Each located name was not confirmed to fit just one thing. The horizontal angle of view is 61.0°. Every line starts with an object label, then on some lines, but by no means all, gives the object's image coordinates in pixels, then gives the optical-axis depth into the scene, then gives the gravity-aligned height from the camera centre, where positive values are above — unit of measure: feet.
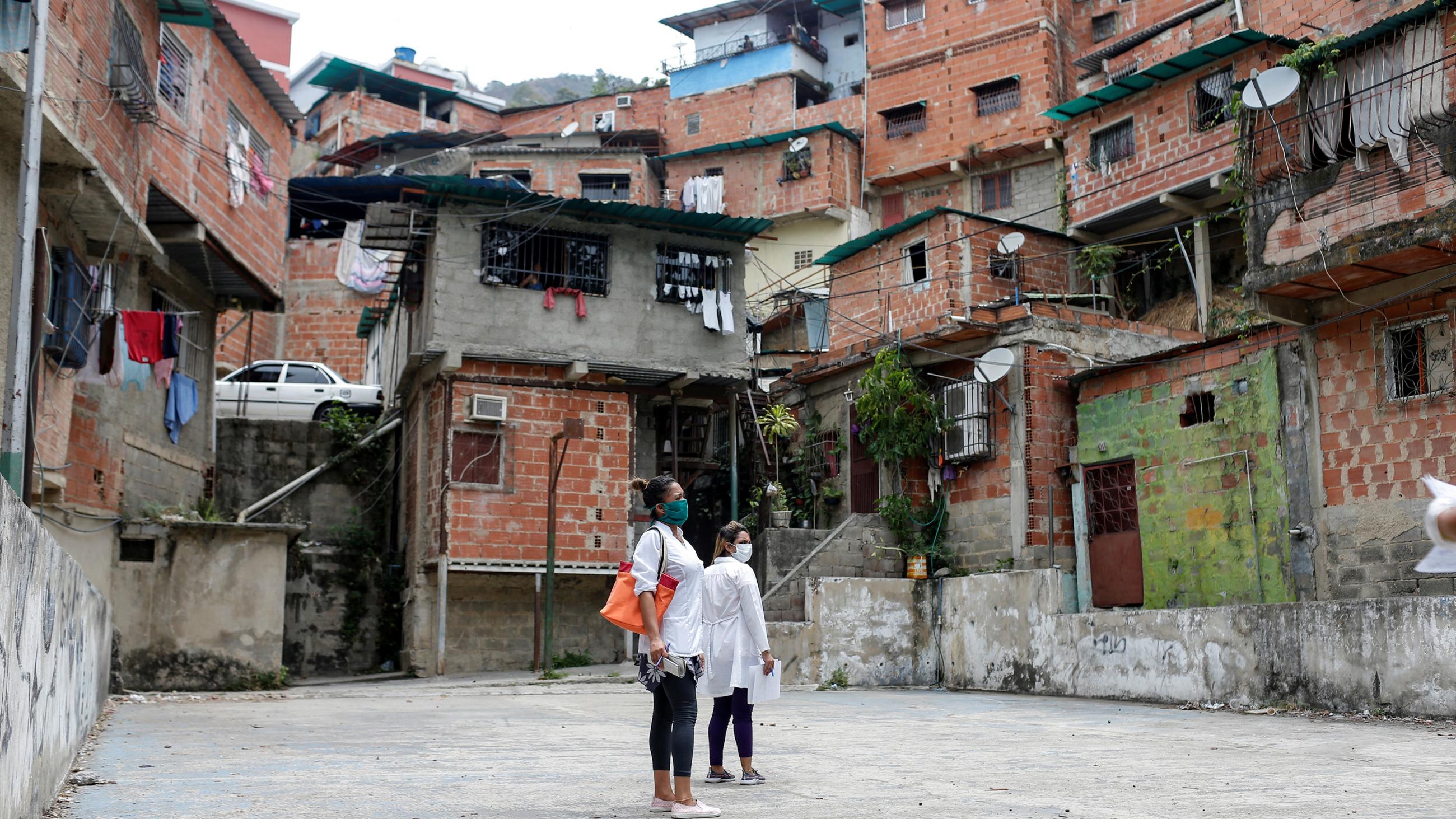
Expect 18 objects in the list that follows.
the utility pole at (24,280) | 37.73 +9.66
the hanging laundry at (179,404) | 63.82 +9.67
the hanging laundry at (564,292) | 68.69 +15.98
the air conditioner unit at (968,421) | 66.03 +8.76
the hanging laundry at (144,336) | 51.72 +10.61
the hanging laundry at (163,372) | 59.16 +10.48
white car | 84.23 +13.32
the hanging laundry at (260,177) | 66.69 +22.34
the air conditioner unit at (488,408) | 65.77 +9.60
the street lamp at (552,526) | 61.77 +3.14
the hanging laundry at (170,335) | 53.06 +10.95
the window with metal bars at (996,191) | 110.11 +34.89
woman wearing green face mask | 18.89 -0.89
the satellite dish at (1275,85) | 48.60 +19.45
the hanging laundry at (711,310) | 72.43 +16.16
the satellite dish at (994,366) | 63.77 +11.24
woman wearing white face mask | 22.29 -1.13
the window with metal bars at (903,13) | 116.77 +53.99
